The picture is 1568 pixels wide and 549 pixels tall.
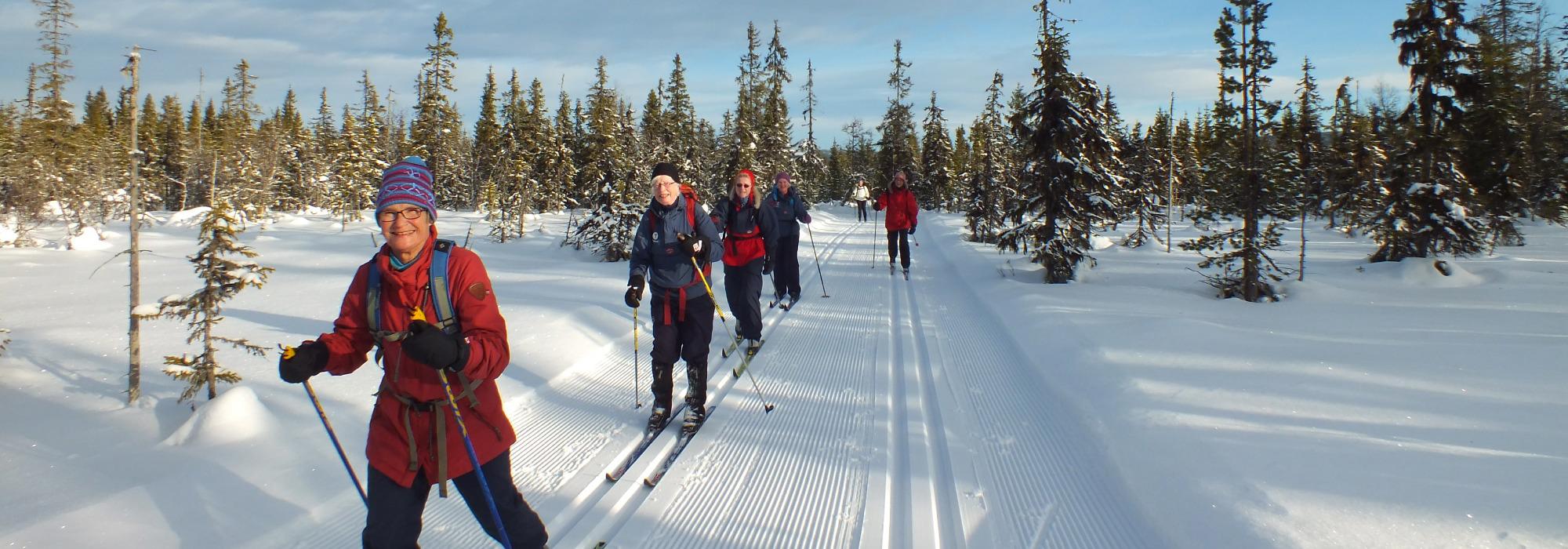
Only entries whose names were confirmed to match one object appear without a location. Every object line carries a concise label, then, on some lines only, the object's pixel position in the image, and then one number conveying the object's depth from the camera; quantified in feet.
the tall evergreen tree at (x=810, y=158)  148.97
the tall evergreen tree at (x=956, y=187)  144.66
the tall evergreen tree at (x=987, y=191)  73.10
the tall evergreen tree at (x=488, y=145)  128.26
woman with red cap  23.18
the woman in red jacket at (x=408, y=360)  8.15
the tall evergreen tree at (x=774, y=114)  107.65
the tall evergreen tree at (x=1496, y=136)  48.34
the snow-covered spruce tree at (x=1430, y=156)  47.85
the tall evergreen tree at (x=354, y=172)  113.70
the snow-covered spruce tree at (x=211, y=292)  17.61
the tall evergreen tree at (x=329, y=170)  116.37
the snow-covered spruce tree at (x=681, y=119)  121.90
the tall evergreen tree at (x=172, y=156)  167.32
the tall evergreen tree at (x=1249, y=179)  36.65
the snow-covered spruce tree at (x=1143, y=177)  74.95
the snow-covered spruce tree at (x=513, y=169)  79.36
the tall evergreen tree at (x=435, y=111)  119.34
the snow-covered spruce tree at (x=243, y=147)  90.27
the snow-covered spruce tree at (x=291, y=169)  135.03
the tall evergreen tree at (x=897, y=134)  153.69
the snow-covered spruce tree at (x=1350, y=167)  73.92
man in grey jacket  16.56
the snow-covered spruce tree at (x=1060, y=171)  40.91
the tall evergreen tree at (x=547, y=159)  109.50
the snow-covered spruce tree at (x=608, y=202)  54.34
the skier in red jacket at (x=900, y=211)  42.09
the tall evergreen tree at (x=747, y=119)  97.40
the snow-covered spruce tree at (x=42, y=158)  63.41
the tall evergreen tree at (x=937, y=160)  160.97
